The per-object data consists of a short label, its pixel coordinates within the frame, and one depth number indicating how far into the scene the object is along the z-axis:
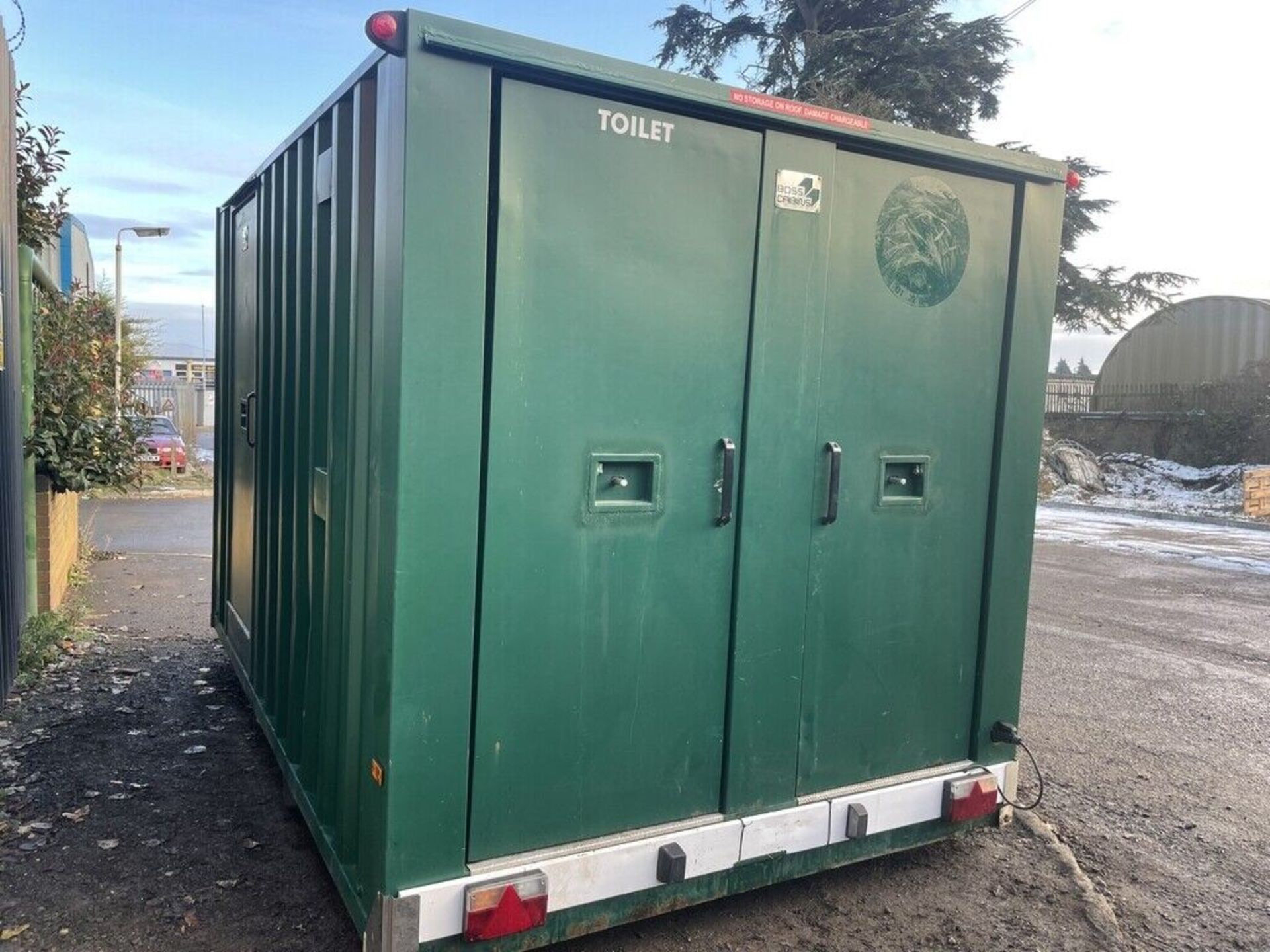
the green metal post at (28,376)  6.66
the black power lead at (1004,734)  3.76
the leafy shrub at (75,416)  7.19
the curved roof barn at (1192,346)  26.56
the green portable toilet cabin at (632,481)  2.65
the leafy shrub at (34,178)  7.20
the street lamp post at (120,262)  15.44
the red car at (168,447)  18.41
